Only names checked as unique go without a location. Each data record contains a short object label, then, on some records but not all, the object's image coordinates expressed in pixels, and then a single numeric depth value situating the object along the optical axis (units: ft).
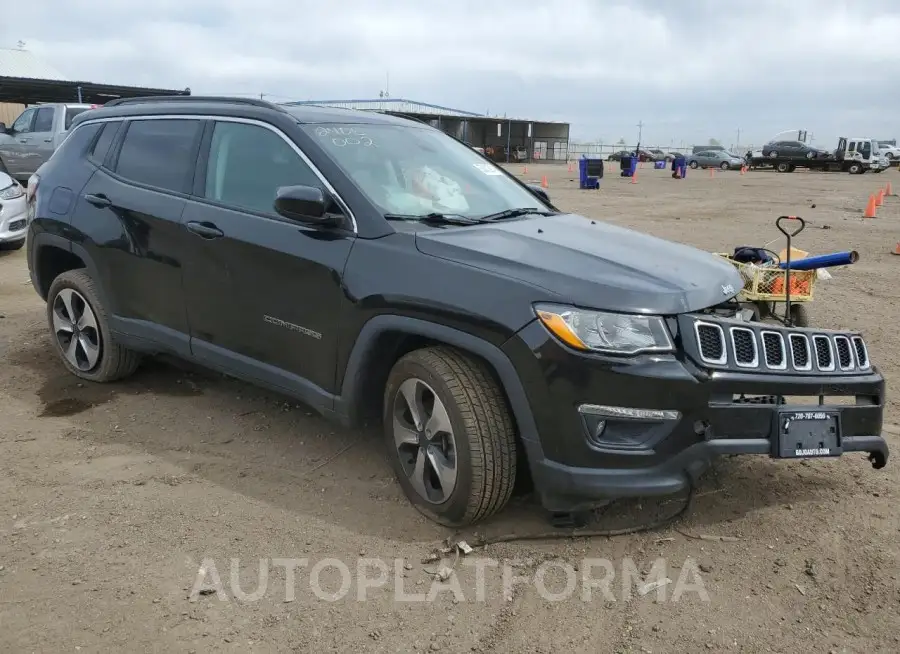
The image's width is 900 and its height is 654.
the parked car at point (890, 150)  157.14
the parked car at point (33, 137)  48.75
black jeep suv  9.24
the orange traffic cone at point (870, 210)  56.90
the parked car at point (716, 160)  164.04
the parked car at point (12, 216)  31.99
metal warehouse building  176.55
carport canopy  75.56
